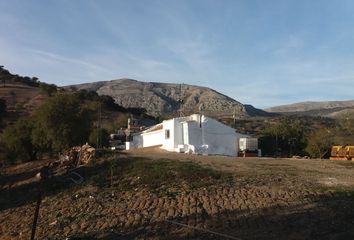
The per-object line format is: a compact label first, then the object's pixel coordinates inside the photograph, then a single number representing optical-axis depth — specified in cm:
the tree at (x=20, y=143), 4272
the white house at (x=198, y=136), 4156
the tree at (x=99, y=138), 4819
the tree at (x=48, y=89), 9856
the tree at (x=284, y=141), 5450
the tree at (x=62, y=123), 3959
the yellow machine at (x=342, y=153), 3891
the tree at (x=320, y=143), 4869
